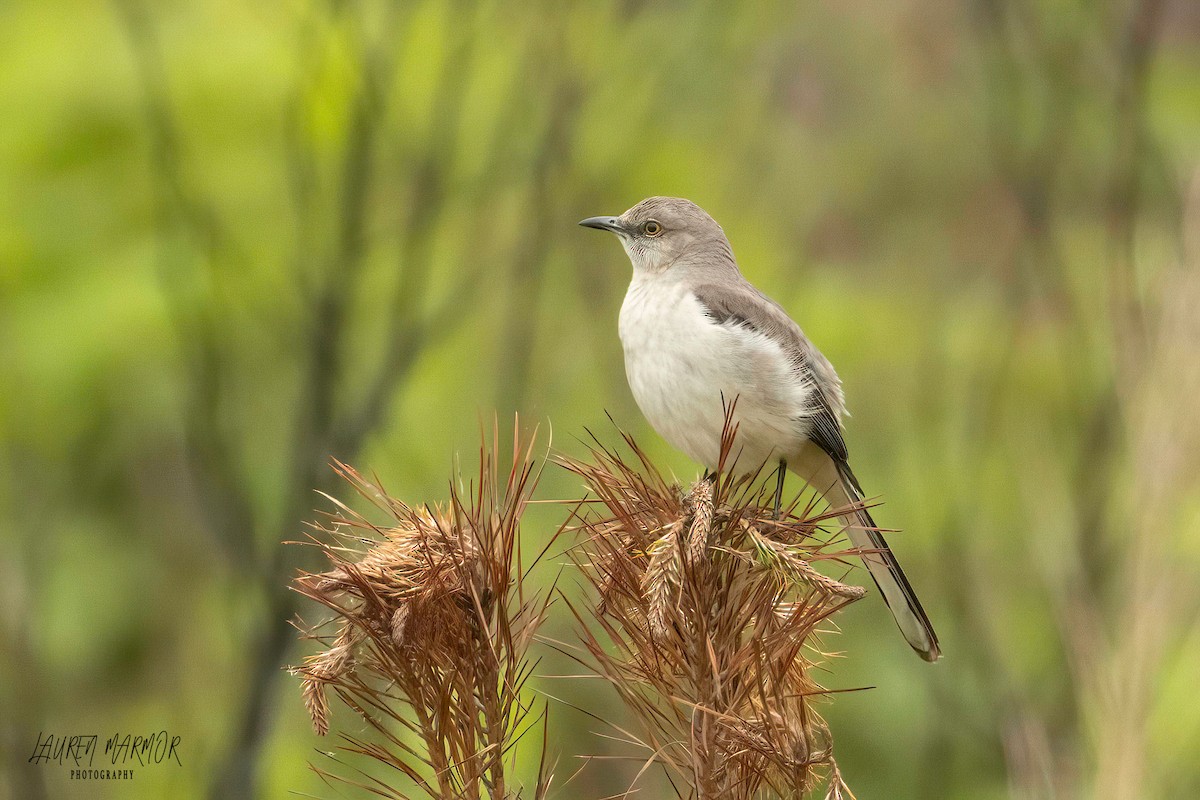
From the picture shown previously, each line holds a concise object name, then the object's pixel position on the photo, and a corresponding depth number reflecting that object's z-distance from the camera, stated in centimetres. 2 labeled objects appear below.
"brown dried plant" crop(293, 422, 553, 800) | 429
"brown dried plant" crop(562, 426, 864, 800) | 430
